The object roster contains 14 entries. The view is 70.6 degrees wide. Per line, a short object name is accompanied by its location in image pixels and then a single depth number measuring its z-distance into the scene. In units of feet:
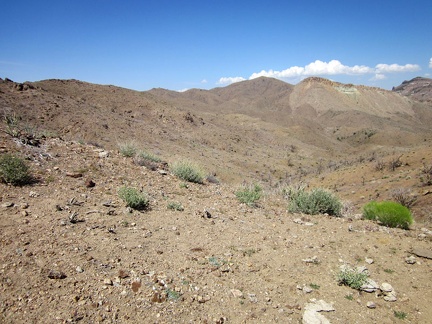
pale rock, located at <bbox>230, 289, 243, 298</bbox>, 13.50
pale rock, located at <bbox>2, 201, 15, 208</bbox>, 16.62
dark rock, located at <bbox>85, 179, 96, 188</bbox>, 21.76
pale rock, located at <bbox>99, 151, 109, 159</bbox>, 28.53
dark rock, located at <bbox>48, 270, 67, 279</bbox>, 12.16
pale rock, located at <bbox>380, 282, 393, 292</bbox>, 14.64
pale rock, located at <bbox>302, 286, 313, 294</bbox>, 14.19
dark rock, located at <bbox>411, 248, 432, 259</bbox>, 17.83
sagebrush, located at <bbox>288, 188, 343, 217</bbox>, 26.00
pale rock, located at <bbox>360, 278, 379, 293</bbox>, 14.60
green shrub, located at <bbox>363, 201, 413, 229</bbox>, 23.51
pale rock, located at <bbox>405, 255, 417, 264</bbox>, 17.24
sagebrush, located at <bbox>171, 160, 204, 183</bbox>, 30.45
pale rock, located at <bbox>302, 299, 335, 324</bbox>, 12.35
